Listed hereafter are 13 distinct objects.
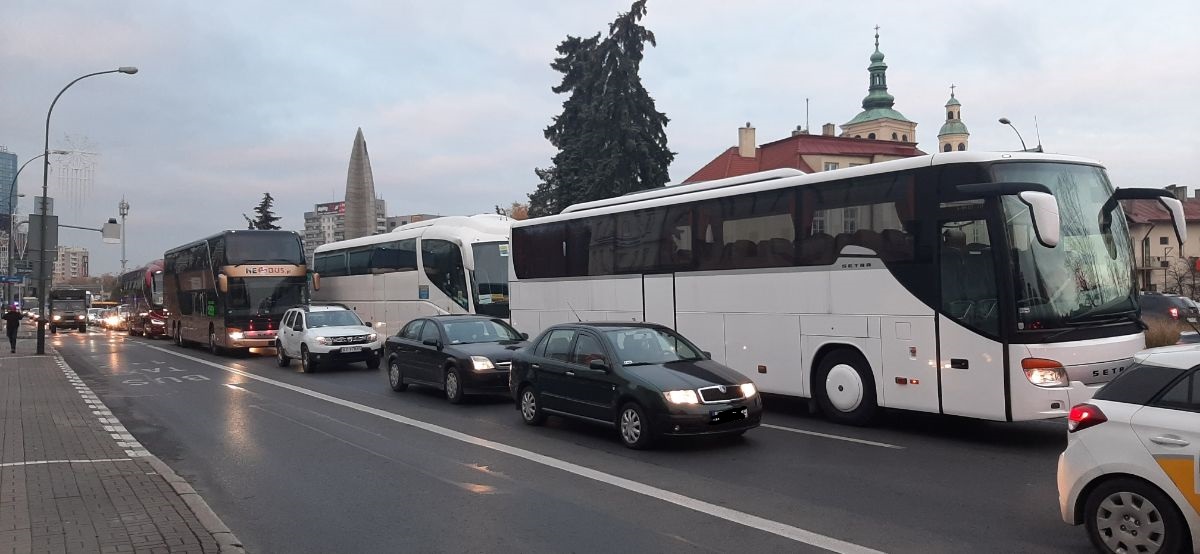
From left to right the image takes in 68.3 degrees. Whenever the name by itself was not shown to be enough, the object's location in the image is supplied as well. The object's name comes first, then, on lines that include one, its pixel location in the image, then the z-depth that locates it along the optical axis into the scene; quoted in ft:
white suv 70.33
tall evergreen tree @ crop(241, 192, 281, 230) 273.13
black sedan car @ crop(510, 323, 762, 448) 32.58
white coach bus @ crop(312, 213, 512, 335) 79.97
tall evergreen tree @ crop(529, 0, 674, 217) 136.15
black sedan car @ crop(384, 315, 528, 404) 47.60
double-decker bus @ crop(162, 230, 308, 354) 88.89
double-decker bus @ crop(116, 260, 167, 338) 139.54
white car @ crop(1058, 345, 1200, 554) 17.46
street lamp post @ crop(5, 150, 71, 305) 131.74
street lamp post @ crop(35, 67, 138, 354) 95.61
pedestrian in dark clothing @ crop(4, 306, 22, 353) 106.32
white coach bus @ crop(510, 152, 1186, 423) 32.48
